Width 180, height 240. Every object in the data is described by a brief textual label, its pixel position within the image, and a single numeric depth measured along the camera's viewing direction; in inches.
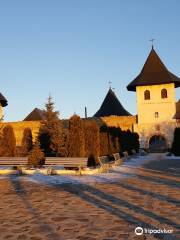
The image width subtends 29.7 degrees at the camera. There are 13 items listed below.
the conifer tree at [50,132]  657.6
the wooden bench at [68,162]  498.3
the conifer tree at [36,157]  565.3
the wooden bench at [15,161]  547.8
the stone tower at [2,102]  1480.1
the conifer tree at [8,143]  785.6
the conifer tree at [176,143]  1040.2
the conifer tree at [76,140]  575.8
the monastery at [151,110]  1460.4
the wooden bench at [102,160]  535.7
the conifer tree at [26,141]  1009.5
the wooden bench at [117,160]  660.7
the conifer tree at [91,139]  634.0
